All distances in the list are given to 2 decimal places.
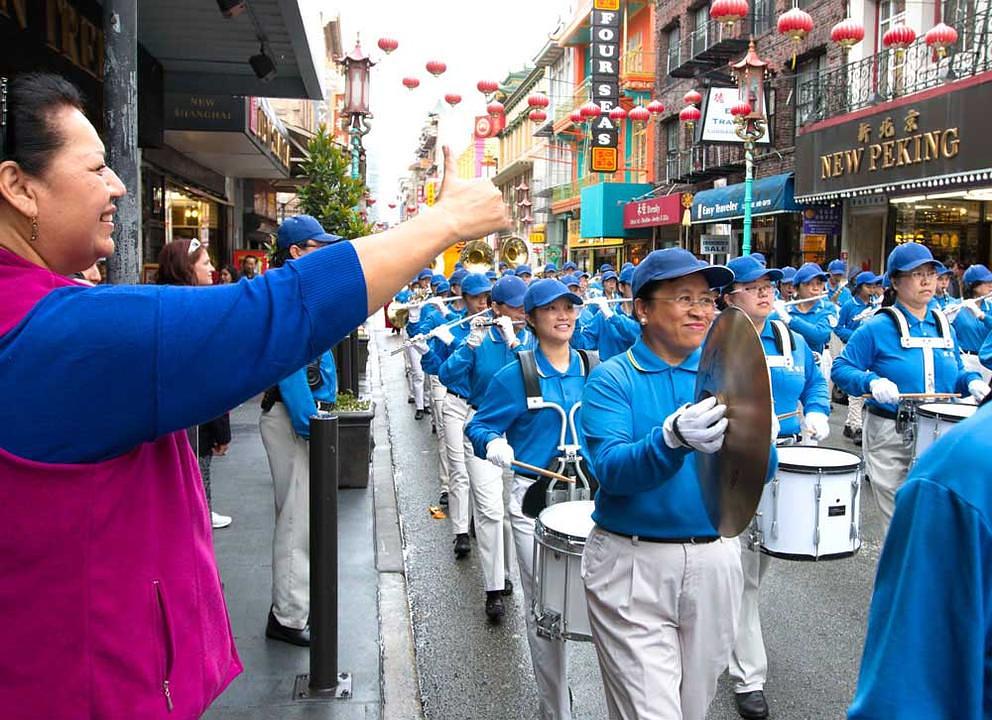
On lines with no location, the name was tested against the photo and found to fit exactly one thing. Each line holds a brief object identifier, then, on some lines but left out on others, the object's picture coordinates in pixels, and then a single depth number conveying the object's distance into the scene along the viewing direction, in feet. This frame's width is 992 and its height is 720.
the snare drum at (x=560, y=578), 13.52
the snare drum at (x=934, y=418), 19.15
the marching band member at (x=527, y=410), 17.52
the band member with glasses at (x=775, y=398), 16.70
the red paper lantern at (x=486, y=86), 81.46
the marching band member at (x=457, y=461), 26.45
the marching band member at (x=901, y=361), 21.29
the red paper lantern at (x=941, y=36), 54.08
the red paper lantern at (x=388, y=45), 64.13
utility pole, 14.73
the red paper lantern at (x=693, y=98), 85.87
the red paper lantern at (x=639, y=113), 95.46
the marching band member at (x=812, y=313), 33.96
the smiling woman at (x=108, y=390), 5.61
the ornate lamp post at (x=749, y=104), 72.32
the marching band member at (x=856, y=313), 40.96
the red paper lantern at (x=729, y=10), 58.90
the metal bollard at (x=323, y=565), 16.28
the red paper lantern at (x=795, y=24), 57.93
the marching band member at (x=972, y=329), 35.12
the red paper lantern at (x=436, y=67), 73.92
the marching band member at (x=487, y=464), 21.77
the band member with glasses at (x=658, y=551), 11.46
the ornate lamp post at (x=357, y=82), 56.03
